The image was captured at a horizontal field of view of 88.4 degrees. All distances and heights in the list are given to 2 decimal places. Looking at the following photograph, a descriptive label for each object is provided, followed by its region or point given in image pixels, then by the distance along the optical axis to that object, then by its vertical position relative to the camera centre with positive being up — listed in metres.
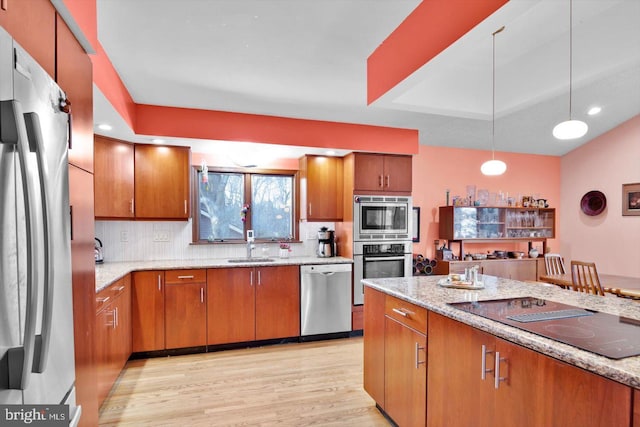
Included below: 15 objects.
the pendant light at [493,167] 2.83 +0.35
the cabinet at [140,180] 3.36 +0.29
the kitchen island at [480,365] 1.05 -0.66
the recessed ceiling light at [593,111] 4.89 +1.47
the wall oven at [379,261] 4.05 -0.67
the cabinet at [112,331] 2.34 -1.01
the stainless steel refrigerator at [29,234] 0.84 -0.08
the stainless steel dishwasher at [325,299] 3.81 -1.07
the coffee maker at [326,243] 4.28 -0.46
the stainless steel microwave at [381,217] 4.05 -0.12
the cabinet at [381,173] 4.07 +0.44
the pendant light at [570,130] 2.13 +0.52
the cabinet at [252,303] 3.51 -1.06
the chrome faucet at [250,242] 4.12 -0.43
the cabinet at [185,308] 3.38 -1.05
